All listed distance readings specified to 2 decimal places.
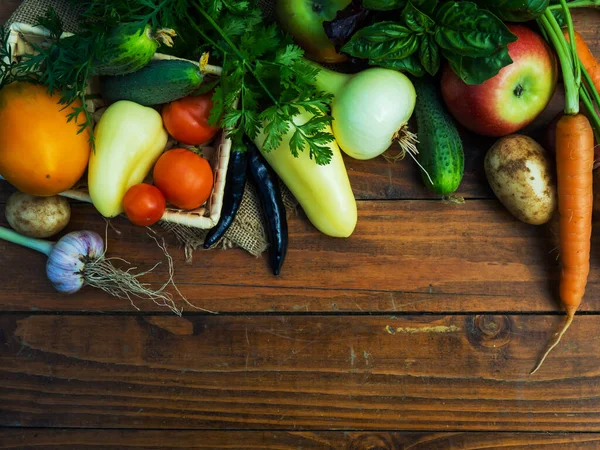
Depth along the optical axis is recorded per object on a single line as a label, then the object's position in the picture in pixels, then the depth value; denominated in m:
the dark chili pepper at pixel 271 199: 1.04
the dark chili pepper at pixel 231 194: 1.04
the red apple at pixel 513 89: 0.96
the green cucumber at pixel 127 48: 0.83
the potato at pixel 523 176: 1.00
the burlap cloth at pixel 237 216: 1.05
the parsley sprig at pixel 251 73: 0.91
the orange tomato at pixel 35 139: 0.88
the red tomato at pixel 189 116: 0.96
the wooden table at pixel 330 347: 1.07
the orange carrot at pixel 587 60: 1.03
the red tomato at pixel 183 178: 0.93
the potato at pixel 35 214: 1.01
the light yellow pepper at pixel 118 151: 0.93
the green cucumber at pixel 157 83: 0.92
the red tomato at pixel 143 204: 0.90
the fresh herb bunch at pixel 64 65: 0.85
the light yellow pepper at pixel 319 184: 1.00
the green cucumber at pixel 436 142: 1.01
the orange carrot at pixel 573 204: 0.97
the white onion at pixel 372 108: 0.97
